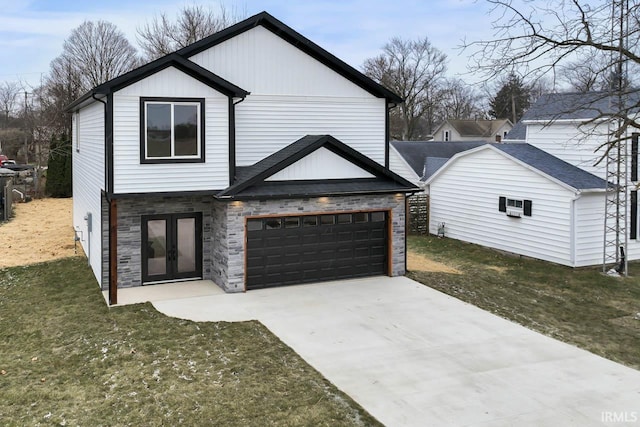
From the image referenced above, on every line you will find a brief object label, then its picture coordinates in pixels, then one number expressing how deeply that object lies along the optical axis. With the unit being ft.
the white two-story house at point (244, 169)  42.34
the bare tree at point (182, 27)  146.20
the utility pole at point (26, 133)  156.70
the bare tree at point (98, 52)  154.61
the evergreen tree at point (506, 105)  221.66
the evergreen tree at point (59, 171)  108.06
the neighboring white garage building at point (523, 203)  57.31
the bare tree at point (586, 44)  35.76
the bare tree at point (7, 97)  220.64
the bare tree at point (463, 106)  239.09
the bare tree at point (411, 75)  188.55
